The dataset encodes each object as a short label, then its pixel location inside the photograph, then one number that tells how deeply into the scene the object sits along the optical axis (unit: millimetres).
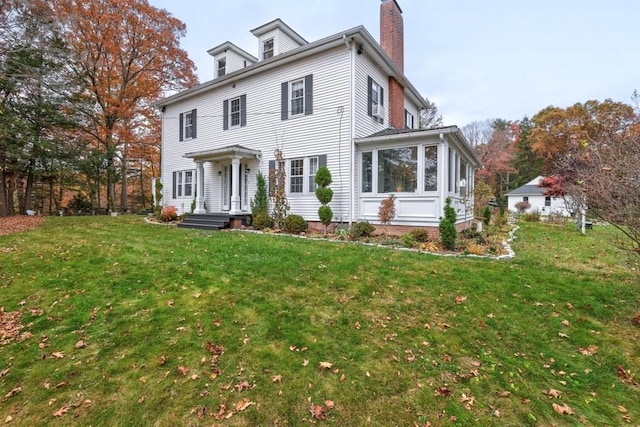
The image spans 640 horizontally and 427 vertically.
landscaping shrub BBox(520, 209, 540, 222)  21281
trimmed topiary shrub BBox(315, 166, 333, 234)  10484
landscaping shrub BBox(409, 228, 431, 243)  9171
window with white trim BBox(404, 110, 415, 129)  15136
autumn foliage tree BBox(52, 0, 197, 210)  18000
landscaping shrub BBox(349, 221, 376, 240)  9914
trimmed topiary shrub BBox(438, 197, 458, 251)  8289
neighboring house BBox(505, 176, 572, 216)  32216
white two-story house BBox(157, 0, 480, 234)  10133
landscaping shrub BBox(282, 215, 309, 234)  10836
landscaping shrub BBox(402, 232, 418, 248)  8531
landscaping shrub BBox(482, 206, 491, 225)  14916
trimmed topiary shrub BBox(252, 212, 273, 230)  11570
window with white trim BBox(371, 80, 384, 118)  11852
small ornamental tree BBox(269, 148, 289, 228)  11625
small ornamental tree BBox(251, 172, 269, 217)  12211
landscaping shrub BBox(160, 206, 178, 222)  14562
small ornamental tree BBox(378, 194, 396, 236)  10125
